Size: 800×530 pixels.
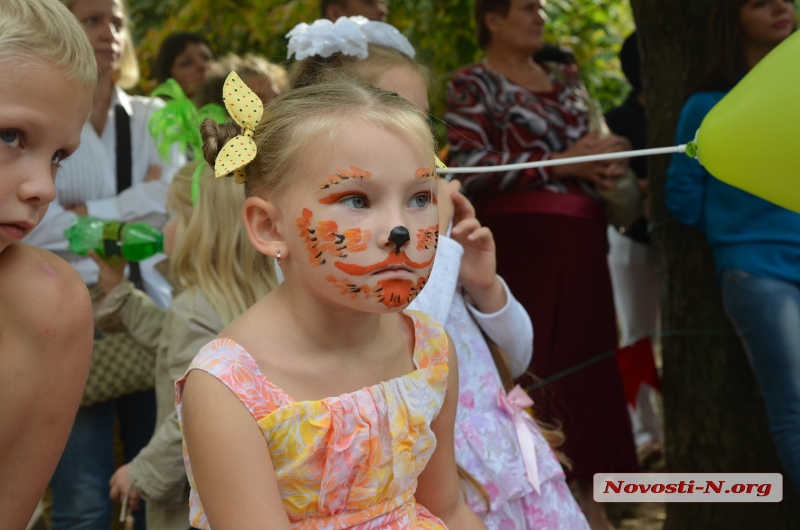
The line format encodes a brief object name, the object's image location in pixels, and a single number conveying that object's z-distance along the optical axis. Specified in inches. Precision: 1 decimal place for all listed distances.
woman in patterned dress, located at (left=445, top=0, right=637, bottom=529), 148.6
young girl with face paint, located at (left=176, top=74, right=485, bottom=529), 59.2
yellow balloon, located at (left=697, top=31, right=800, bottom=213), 82.4
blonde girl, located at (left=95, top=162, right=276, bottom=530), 105.9
